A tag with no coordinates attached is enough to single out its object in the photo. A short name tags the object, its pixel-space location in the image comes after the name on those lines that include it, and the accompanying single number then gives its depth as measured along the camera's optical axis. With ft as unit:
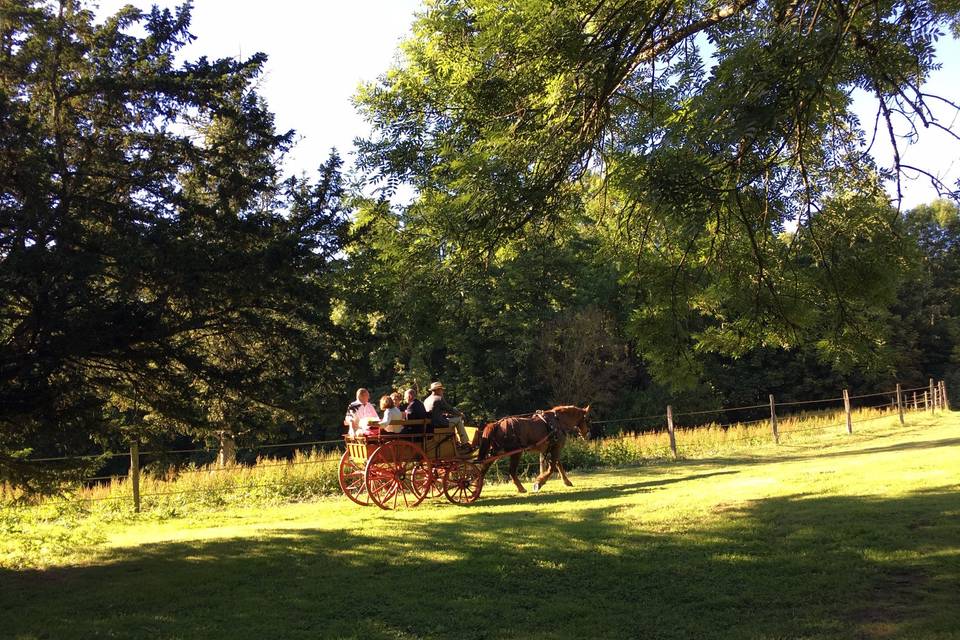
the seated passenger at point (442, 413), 45.62
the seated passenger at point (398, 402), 46.14
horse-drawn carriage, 44.16
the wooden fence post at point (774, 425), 83.25
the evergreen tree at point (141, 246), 27.22
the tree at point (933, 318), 165.27
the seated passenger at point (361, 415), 44.39
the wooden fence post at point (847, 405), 88.28
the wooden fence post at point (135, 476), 52.54
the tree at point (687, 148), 23.09
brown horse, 50.42
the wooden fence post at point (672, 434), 75.31
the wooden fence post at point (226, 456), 66.23
